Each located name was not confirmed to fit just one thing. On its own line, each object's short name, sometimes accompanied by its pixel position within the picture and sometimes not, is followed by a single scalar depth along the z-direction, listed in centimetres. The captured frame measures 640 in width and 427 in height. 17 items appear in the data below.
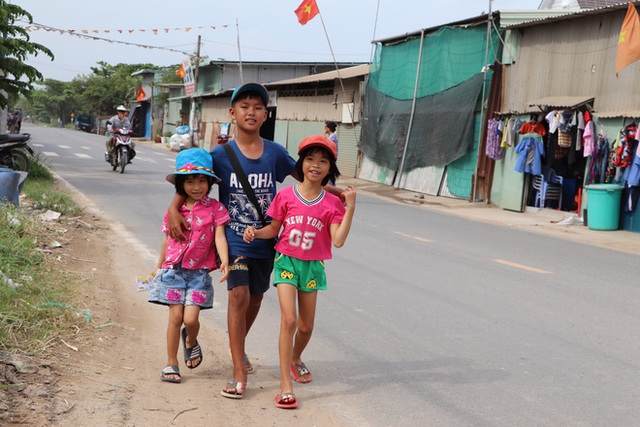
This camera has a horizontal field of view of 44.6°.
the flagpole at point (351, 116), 2873
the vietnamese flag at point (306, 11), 2411
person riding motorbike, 2179
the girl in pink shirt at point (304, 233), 445
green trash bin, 1488
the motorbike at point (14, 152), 1527
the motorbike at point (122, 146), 2209
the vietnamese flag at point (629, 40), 1397
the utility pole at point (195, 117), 5042
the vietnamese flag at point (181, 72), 5465
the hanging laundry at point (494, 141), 1919
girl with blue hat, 457
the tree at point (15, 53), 1491
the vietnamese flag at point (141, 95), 6594
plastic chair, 1791
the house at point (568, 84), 1527
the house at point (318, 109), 2902
